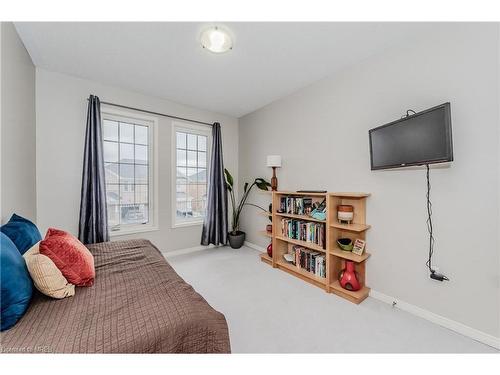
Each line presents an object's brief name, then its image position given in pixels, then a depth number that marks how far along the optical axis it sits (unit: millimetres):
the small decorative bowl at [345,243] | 2154
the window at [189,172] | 3311
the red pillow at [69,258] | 1214
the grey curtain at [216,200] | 3465
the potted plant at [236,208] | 3602
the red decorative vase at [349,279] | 2045
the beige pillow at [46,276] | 1089
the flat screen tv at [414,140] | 1398
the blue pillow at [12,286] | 885
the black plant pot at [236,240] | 3596
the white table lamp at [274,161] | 2943
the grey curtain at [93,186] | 2451
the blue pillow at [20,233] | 1331
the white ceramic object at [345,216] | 2125
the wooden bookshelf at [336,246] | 2037
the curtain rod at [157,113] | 2727
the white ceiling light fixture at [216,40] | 1713
